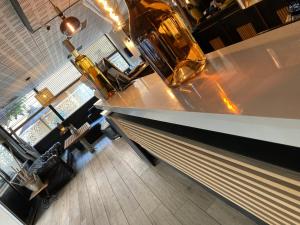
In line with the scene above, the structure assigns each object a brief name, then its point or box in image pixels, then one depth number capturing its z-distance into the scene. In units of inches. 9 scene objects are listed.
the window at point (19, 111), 387.6
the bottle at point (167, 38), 42.3
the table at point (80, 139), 304.5
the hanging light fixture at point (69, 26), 142.6
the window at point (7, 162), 295.3
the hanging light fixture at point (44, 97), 325.1
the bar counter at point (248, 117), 19.9
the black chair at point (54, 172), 258.8
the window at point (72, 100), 415.5
